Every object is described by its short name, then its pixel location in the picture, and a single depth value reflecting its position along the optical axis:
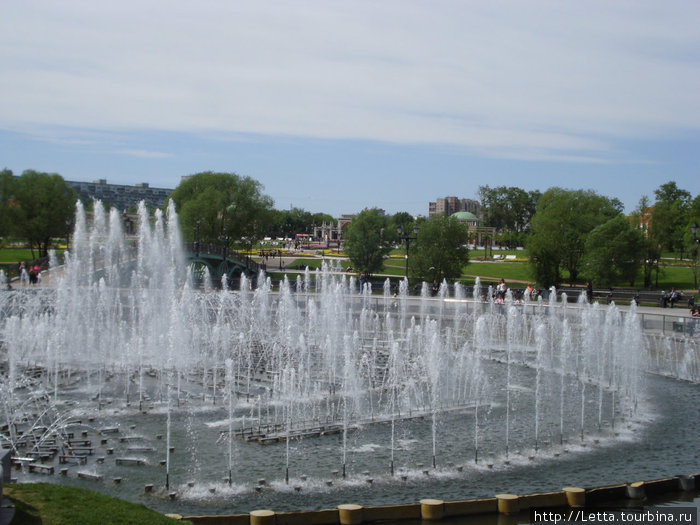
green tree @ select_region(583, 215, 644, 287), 48.25
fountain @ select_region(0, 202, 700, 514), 12.95
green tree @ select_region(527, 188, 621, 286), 53.97
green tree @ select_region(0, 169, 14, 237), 58.16
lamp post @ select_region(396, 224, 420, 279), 43.03
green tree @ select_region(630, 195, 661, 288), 52.19
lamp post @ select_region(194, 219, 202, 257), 49.06
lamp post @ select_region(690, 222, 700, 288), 33.78
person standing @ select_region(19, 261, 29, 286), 38.08
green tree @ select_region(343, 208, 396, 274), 56.38
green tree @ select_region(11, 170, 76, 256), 59.09
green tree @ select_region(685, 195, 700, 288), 46.29
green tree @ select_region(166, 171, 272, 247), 60.50
